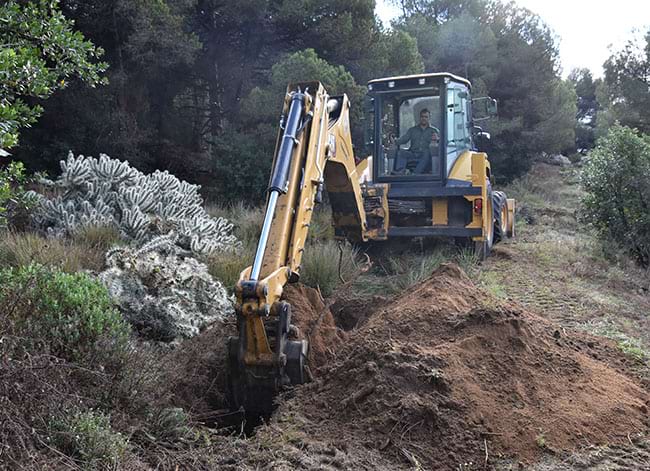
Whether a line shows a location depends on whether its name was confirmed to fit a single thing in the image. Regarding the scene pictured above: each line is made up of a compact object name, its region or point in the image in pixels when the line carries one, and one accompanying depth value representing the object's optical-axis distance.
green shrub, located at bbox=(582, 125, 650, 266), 10.93
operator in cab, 9.99
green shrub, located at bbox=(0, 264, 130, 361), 3.90
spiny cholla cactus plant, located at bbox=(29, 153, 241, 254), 8.46
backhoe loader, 4.45
